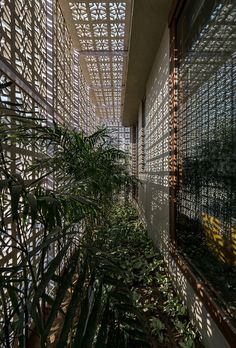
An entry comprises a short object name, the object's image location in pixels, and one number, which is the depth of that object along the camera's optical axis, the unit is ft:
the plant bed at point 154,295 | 6.56
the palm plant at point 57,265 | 2.20
